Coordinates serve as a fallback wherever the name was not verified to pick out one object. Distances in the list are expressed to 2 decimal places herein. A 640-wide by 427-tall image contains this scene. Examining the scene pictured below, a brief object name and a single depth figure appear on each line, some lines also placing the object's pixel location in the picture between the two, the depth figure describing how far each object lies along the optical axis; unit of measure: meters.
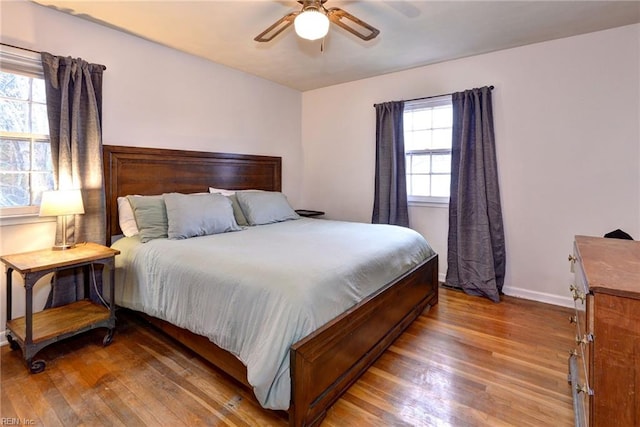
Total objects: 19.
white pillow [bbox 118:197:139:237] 2.68
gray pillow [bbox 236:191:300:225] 3.23
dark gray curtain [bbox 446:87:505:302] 3.19
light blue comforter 1.46
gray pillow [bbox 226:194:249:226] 3.18
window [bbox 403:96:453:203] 3.59
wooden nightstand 1.93
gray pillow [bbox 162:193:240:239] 2.52
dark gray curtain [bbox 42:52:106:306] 2.35
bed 1.49
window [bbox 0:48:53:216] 2.28
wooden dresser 0.91
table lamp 2.16
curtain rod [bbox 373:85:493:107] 3.47
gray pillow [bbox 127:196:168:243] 2.50
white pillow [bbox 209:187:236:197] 3.41
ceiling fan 1.89
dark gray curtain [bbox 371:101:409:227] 3.74
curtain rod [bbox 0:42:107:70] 2.18
